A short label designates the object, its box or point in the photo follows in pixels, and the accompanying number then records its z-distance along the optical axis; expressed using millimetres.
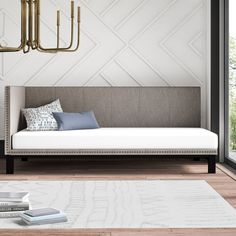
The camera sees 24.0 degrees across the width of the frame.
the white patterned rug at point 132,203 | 2812
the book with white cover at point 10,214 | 2818
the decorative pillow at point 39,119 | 5152
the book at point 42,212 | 2721
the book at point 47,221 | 2698
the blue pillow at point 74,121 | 5113
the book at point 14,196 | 2849
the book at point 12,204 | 2818
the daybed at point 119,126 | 4785
